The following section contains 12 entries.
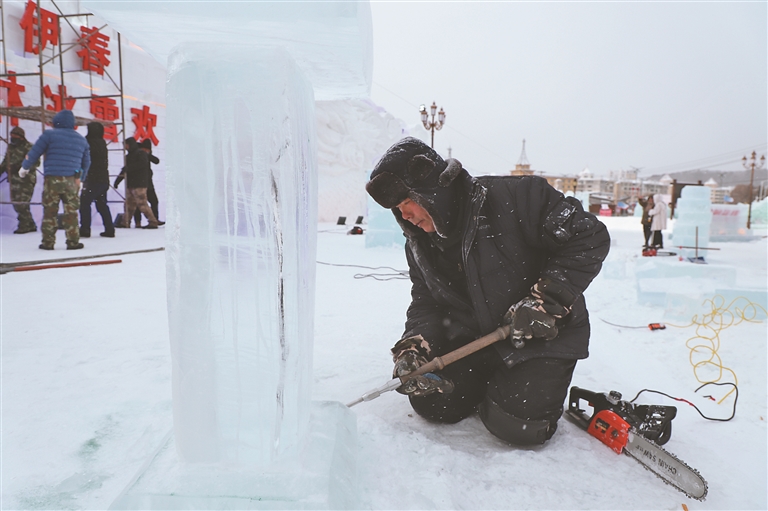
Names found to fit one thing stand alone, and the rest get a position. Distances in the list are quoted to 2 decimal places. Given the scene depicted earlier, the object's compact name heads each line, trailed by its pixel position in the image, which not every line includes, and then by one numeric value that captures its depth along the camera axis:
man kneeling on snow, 1.54
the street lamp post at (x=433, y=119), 11.12
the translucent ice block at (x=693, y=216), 8.85
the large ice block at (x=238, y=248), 1.03
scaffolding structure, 6.19
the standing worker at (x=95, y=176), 6.36
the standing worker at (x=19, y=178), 6.24
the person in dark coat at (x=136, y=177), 7.32
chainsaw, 1.31
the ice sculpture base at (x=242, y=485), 1.07
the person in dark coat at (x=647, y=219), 8.70
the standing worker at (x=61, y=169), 4.87
